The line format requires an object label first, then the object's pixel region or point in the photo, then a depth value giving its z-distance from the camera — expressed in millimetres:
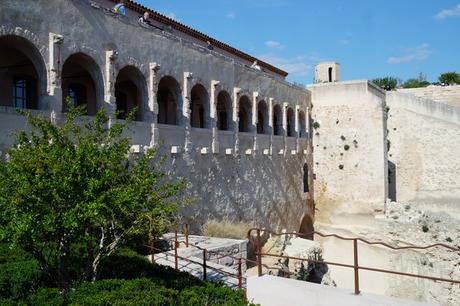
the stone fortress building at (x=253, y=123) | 11685
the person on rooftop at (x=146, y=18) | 15534
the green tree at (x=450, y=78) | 46419
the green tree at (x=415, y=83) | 52447
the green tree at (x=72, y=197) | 6078
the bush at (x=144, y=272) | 7529
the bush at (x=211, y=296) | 6359
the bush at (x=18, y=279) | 6823
